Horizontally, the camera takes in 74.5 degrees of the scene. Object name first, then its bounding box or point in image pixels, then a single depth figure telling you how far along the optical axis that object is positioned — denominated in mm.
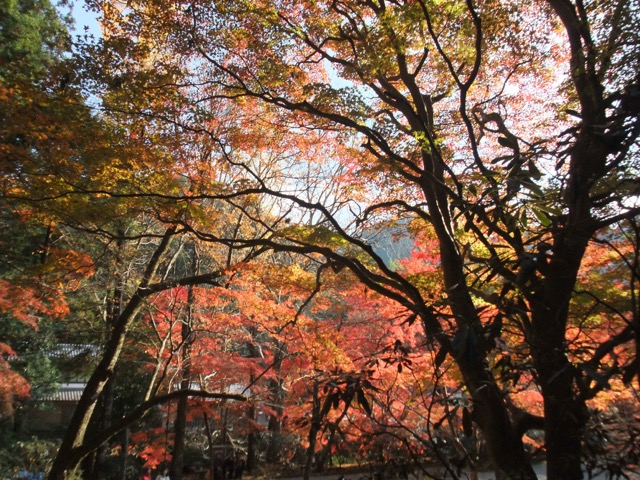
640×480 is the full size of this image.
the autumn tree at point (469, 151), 2117
